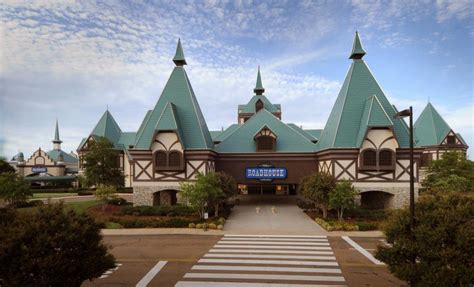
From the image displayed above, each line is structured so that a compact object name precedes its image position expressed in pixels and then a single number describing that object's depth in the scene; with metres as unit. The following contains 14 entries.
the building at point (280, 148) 26.56
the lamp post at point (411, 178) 9.08
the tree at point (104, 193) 26.48
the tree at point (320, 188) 23.08
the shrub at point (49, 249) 7.78
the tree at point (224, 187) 24.17
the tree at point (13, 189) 27.55
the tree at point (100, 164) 30.56
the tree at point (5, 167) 33.81
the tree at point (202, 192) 22.03
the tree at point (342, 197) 22.05
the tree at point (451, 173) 25.31
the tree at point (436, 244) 8.06
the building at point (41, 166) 57.09
